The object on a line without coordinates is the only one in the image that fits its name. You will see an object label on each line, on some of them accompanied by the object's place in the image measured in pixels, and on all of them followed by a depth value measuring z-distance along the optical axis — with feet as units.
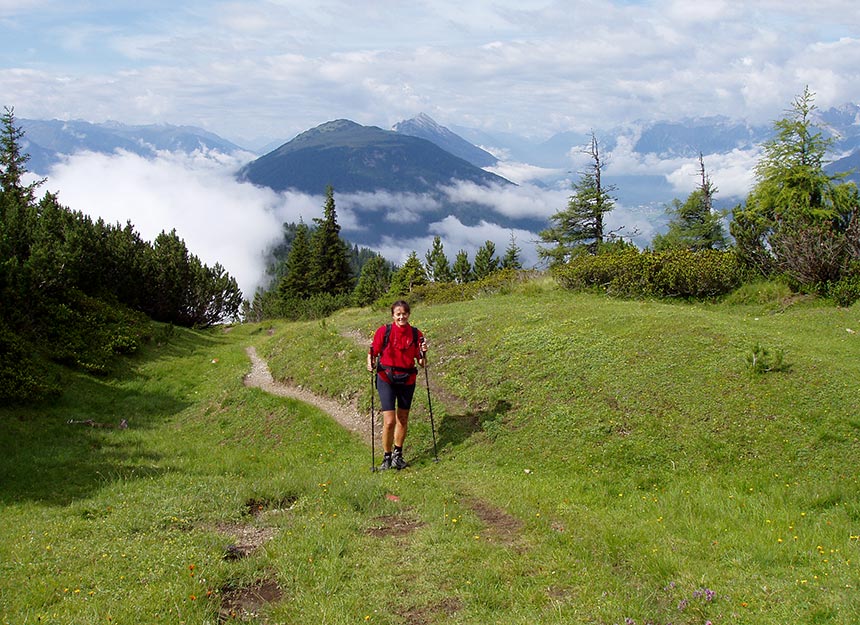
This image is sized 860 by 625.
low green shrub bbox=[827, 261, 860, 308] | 56.59
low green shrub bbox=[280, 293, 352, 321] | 140.97
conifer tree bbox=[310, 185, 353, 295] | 212.43
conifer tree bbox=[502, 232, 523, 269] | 266.36
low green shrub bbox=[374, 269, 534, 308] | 91.04
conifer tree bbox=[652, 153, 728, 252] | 156.56
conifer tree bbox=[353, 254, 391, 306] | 176.32
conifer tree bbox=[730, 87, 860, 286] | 60.85
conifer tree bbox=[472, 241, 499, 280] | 268.41
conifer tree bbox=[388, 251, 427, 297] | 210.06
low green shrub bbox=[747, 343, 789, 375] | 35.68
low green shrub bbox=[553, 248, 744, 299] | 68.44
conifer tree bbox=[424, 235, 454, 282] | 265.17
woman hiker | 33.81
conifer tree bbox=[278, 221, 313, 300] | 213.46
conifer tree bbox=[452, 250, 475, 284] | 257.46
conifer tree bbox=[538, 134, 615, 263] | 152.66
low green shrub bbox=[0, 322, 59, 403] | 51.37
